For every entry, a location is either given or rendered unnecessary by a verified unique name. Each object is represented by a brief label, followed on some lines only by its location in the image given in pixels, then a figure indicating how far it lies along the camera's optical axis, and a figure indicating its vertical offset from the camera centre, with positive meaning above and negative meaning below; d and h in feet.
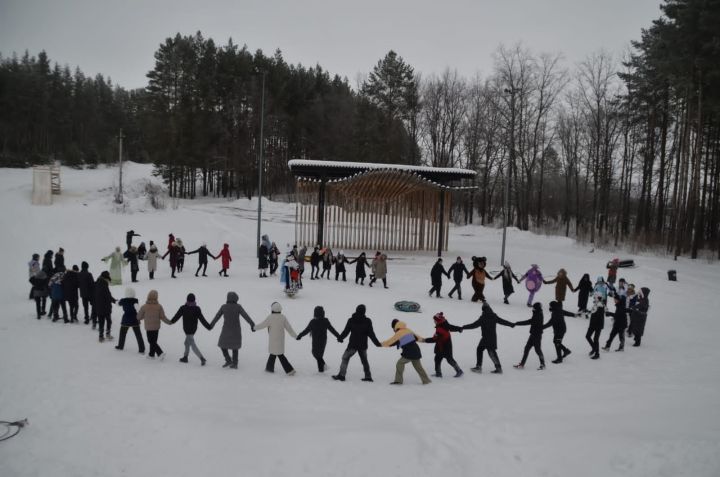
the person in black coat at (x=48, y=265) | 40.04 -6.10
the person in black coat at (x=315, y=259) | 57.47 -6.32
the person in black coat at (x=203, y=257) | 55.88 -6.55
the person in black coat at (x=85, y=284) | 34.60 -6.56
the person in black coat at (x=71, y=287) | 35.14 -6.96
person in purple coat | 46.37 -6.37
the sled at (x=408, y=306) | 43.06 -9.11
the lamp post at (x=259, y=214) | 69.95 -0.85
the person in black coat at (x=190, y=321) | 27.78 -7.45
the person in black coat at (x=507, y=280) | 48.11 -6.80
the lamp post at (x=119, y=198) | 104.27 +1.39
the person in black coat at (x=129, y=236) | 66.88 -5.02
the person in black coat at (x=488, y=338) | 28.71 -7.97
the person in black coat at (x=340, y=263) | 57.00 -6.69
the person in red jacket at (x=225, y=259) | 56.54 -6.69
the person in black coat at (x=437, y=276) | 49.44 -6.87
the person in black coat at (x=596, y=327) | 32.24 -7.86
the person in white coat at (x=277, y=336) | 26.81 -7.89
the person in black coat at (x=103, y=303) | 31.22 -7.24
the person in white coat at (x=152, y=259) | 53.01 -6.66
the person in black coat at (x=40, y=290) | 37.06 -7.76
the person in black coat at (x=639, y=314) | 35.60 -7.36
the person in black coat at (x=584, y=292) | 43.73 -7.11
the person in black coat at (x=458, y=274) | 49.32 -6.45
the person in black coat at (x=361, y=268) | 55.47 -7.03
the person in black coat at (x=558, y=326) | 30.76 -7.62
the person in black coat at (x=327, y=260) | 57.98 -6.45
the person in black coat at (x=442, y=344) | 27.71 -8.21
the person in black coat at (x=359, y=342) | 26.55 -7.90
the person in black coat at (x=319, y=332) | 27.02 -7.52
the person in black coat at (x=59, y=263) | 40.11 -5.88
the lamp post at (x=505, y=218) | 71.79 +0.13
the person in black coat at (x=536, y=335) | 29.48 -7.90
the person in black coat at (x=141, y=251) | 58.59 -6.48
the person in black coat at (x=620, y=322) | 33.76 -7.69
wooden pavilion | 80.18 +1.49
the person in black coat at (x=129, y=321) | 28.89 -7.88
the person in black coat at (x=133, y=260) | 51.47 -6.68
